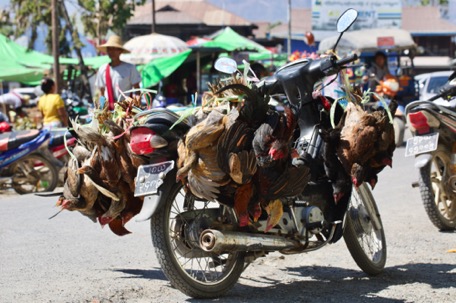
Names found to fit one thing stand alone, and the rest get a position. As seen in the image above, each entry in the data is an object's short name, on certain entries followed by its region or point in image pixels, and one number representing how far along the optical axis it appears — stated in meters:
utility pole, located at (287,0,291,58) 48.81
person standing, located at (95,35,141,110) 10.16
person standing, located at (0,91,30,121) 22.53
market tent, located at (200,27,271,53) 26.70
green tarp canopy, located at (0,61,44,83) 26.92
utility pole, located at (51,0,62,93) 21.42
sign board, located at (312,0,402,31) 46.12
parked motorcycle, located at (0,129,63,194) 11.55
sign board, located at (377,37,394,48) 27.29
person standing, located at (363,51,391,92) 18.80
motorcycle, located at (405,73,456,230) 8.14
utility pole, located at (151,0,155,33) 39.87
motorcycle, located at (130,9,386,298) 5.40
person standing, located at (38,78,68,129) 13.67
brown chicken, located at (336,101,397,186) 5.84
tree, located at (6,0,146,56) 40.22
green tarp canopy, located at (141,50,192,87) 22.45
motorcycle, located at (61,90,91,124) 17.00
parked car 26.60
